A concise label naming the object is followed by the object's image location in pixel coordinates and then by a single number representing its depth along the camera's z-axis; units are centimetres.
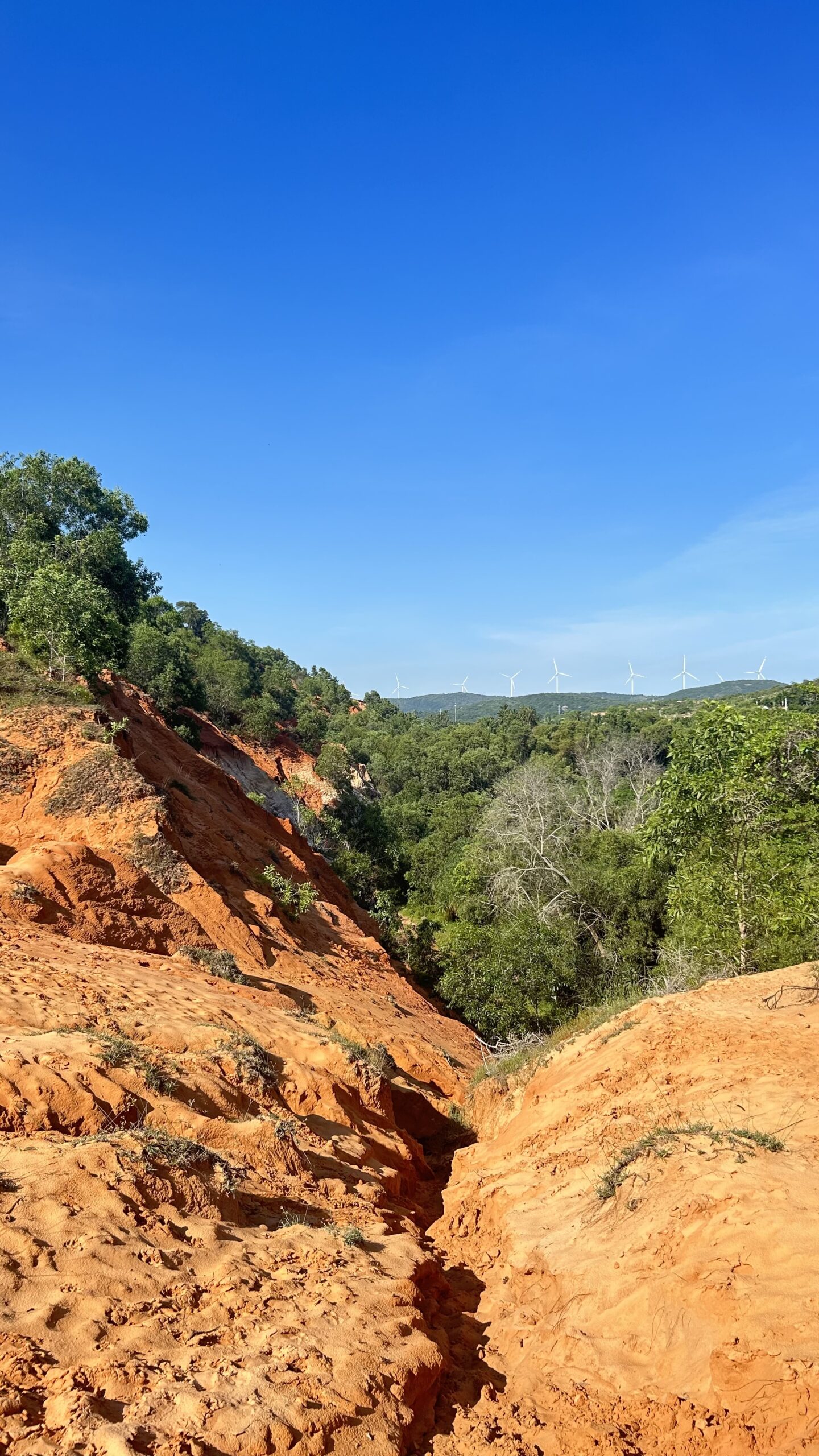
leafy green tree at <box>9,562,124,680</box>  2139
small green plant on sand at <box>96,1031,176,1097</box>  750
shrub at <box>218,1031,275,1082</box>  911
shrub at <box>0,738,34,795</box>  1756
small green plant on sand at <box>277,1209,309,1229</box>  652
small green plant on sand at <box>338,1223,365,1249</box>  657
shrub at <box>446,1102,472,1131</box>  1296
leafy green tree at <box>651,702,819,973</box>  1367
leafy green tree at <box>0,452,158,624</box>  3491
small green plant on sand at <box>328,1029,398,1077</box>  1170
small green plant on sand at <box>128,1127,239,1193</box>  622
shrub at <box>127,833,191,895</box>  1702
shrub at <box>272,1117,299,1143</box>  795
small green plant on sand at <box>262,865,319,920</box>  2081
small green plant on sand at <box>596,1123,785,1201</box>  701
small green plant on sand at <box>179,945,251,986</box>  1417
